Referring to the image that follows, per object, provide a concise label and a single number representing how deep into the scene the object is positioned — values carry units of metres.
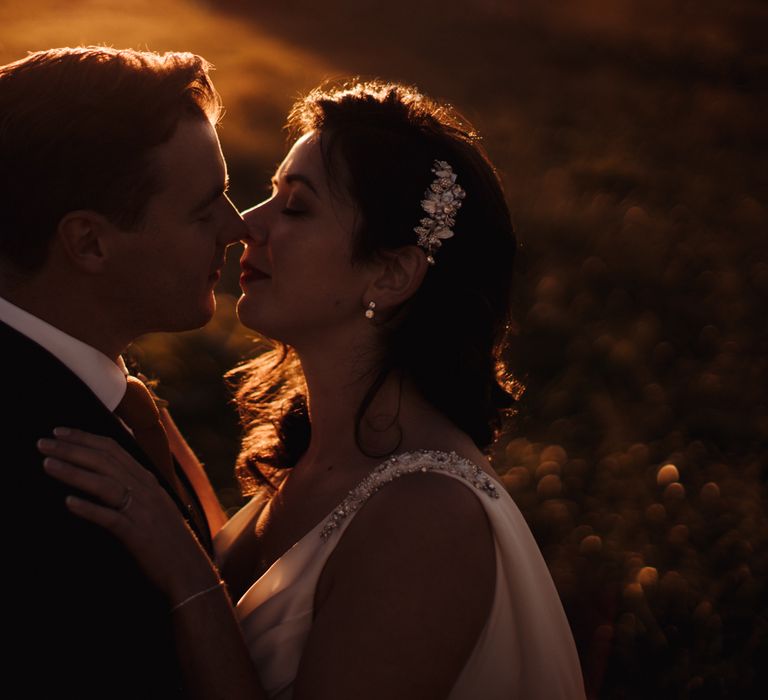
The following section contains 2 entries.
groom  2.29
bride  2.42
